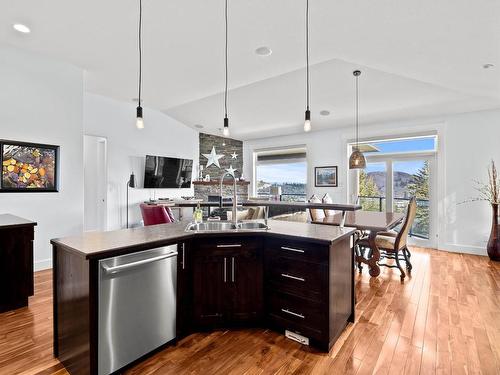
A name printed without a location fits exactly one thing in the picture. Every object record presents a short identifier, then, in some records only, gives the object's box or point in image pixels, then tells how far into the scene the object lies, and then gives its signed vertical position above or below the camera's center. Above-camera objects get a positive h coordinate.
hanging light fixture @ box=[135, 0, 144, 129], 2.59 +0.72
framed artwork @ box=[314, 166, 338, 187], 6.72 +0.29
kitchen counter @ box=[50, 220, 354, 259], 1.68 -0.37
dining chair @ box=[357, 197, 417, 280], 3.66 -0.75
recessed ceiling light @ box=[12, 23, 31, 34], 3.02 +1.84
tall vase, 4.48 -0.88
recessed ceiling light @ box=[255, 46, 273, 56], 3.59 +1.89
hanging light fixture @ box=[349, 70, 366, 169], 4.41 +0.47
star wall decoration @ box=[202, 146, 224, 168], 7.82 +0.88
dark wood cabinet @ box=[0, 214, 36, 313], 2.60 -0.76
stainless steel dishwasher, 1.65 -0.80
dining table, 3.40 -0.48
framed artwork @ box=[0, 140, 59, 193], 3.46 +0.28
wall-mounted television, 6.29 +0.38
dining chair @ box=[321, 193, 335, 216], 4.67 -0.23
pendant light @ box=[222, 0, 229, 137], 2.73 +0.73
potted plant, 4.50 -0.24
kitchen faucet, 2.52 -0.23
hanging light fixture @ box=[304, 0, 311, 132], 2.55 +0.68
